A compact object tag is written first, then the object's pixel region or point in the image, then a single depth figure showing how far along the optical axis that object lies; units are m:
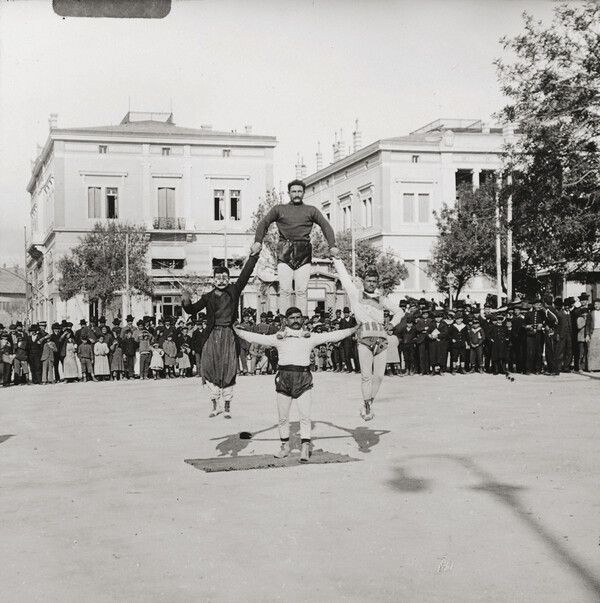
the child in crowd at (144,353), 26.06
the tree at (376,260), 59.84
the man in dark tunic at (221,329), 11.74
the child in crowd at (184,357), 26.27
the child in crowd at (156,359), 25.84
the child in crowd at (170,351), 26.08
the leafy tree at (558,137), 22.20
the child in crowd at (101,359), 25.55
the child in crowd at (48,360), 25.27
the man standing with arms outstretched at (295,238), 11.64
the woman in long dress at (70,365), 25.48
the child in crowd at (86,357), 25.48
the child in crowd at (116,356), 25.77
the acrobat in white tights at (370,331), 12.33
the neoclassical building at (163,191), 60.75
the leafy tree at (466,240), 50.97
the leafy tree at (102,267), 55.75
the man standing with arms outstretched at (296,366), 10.15
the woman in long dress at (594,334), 23.66
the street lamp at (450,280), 55.29
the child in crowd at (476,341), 24.69
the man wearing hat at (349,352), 27.18
